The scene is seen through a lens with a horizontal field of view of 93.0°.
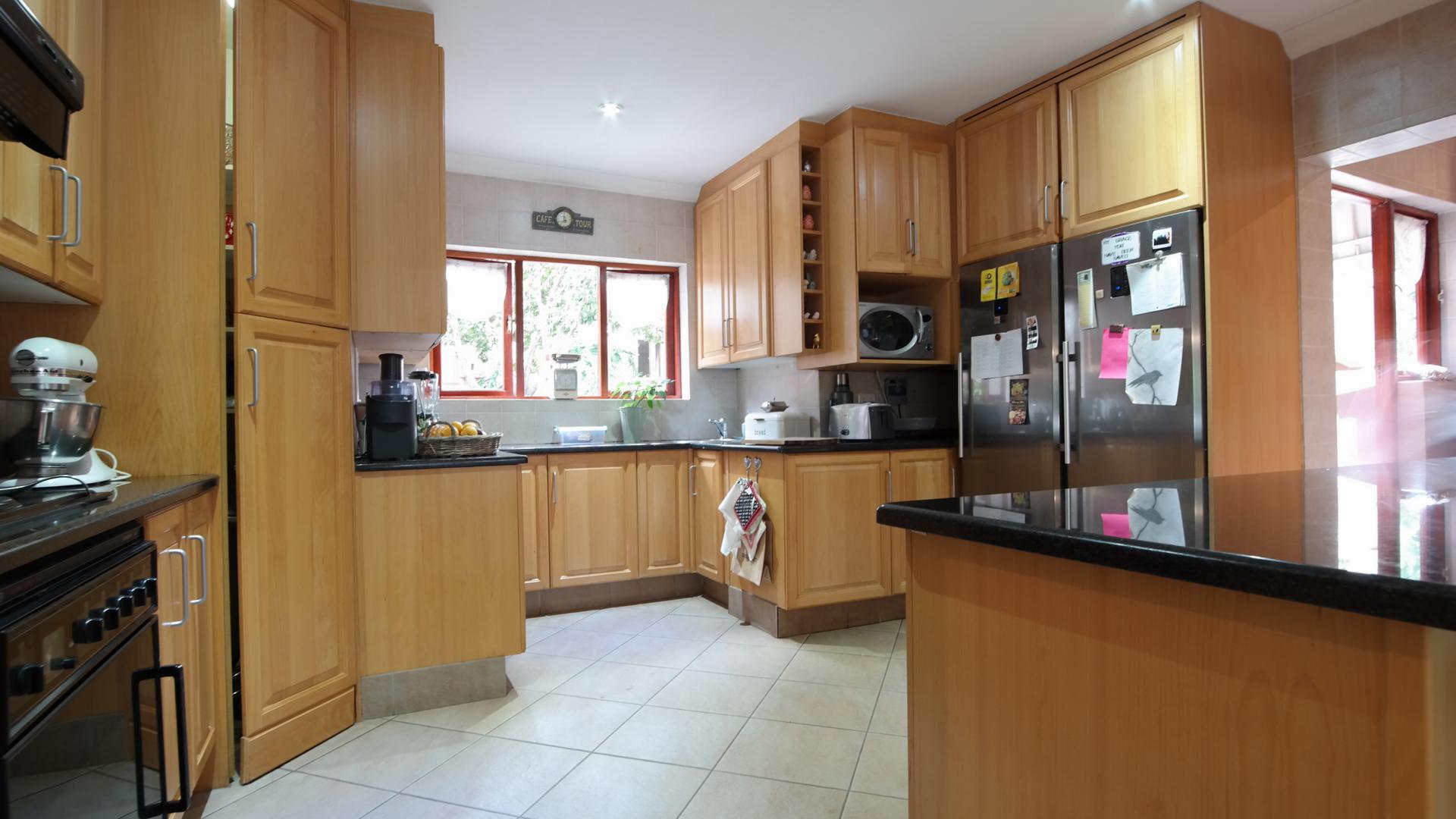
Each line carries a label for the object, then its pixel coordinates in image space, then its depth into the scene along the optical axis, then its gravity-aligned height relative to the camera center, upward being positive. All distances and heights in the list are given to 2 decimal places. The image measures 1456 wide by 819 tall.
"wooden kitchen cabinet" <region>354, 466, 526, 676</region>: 2.27 -0.51
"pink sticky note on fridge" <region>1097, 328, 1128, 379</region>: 2.65 +0.21
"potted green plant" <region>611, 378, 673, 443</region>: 4.16 +0.10
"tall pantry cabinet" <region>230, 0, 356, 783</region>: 1.92 +0.12
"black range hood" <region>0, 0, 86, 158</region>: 0.98 +0.53
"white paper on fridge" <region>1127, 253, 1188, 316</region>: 2.50 +0.46
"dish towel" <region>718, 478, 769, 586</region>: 3.15 -0.53
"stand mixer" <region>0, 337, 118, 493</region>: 1.51 +0.01
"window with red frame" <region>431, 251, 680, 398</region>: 4.00 +0.57
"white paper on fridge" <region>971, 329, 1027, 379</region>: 3.10 +0.26
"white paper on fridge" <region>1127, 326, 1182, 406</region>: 2.50 +0.16
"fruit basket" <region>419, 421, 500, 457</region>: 2.46 -0.09
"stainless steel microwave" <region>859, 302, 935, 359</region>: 3.38 +0.41
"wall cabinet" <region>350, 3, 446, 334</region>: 2.34 +0.85
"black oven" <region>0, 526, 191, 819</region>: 0.85 -0.40
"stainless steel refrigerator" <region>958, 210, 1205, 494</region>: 2.49 +0.13
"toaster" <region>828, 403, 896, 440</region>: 3.31 -0.04
